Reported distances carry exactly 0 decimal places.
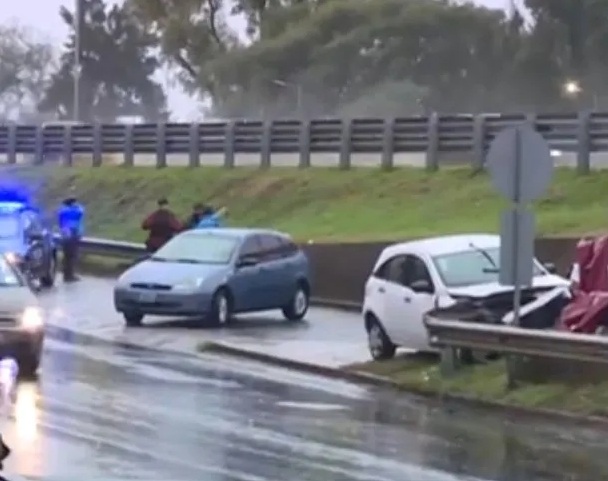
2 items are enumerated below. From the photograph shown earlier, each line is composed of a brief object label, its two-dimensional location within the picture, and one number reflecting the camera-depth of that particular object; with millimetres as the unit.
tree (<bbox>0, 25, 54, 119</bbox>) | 135250
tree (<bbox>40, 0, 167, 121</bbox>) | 121000
